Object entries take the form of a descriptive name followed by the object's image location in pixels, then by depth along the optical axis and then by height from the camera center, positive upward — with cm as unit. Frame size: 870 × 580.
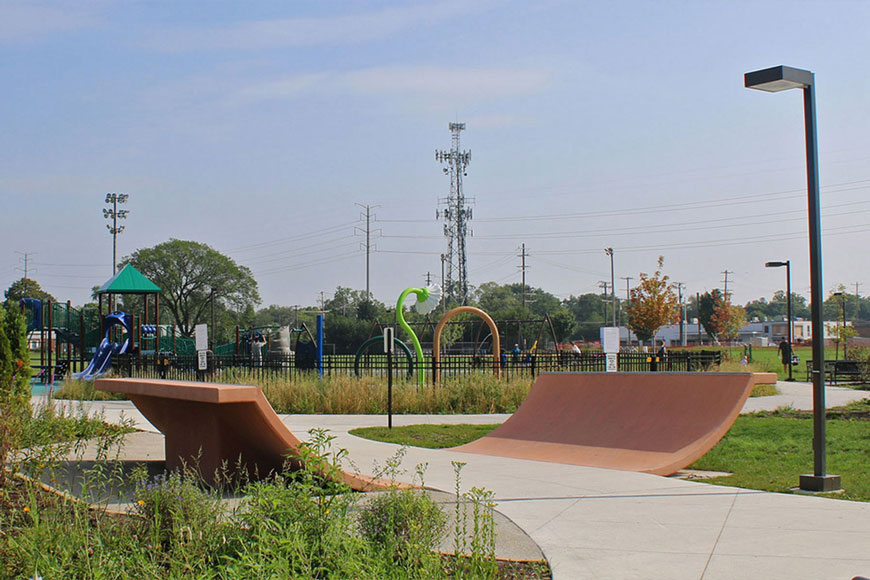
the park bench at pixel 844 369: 2612 -144
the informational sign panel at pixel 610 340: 2058 -31
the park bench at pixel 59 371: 2921 -141
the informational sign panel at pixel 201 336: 2238 -10
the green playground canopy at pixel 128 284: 3262 +197
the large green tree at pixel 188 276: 7238 +506
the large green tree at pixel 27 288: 8306 +469
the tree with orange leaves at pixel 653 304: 5328 +150
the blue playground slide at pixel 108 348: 2789 -53
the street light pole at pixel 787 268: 3334 +239
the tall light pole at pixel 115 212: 6091 +909
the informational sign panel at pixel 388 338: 1384 -13
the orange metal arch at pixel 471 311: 2344 +8
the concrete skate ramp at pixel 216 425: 673 -84
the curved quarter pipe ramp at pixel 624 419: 860 -108
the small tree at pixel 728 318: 7238 +72
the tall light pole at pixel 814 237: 746 +83
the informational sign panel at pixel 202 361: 2087 -73
